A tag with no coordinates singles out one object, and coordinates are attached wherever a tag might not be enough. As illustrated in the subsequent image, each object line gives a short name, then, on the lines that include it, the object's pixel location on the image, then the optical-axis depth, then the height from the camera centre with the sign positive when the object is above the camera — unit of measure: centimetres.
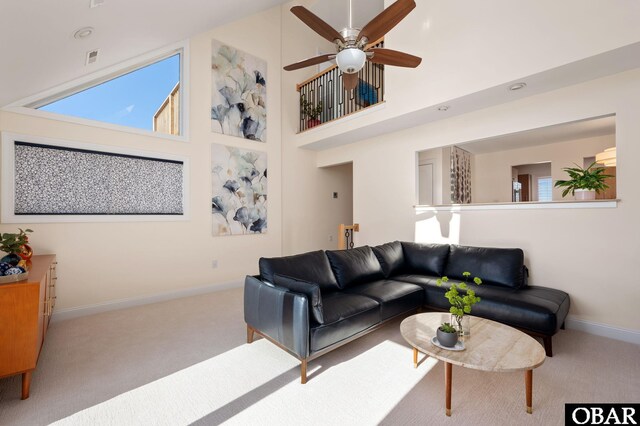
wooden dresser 183 -75
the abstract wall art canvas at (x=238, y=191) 480 +37
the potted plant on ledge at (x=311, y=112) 579 +203
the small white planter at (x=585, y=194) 307 +17
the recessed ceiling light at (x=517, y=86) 310 +136
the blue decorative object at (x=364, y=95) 557 +233
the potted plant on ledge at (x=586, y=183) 307 +29
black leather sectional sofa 223 -83
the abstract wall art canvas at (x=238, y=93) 481 +210
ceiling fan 218 +140
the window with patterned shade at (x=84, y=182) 320 +38
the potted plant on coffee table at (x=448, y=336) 188 -83
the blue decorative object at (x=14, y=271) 194 -40
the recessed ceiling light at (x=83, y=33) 223 +143
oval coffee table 168 -90
